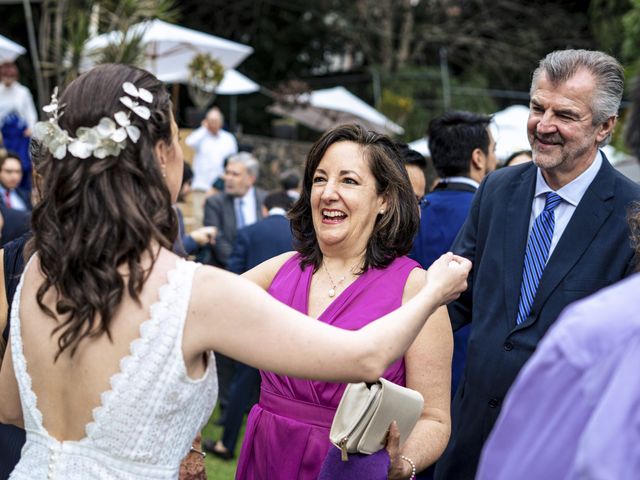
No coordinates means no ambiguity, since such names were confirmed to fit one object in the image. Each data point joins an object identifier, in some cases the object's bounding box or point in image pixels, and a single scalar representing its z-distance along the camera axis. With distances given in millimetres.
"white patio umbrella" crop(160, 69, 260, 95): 18109
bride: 2488
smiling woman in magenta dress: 3521
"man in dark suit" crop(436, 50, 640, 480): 3834
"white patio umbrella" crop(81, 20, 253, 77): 14977
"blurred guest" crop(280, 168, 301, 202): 10289
